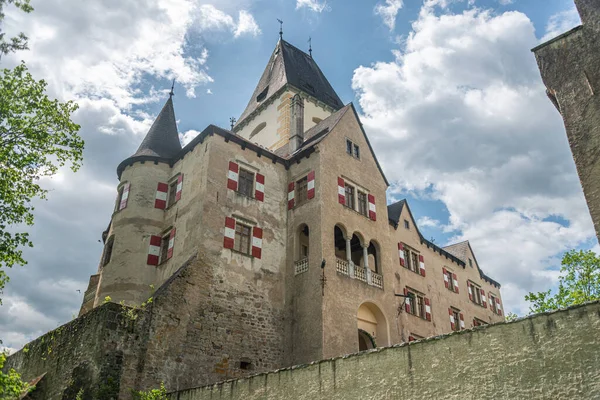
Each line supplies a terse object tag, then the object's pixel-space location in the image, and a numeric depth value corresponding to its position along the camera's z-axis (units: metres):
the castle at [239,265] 16.78
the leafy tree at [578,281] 24.89
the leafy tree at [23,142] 13.81
